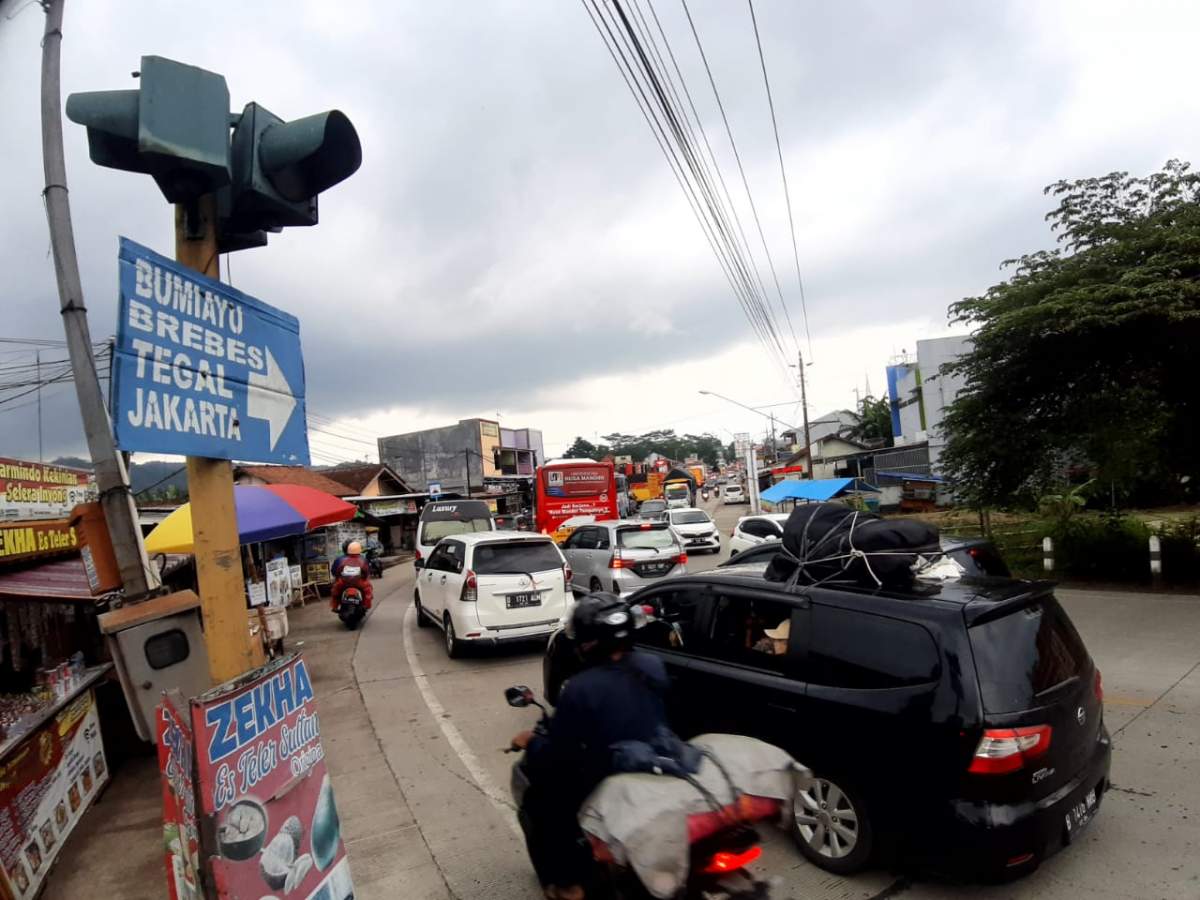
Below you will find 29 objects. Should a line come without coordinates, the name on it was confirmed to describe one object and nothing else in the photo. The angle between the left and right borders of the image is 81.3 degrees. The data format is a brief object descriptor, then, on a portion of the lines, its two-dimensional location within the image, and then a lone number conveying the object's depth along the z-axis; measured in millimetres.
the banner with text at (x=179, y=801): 2594
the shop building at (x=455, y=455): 57594
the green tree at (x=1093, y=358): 10375
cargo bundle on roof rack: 3861
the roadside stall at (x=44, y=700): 3728
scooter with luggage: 2062
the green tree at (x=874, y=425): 56156
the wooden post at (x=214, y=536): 2949
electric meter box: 2898
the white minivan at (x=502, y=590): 8727
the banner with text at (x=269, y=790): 2510
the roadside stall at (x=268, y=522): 8477
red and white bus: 22891
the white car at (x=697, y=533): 21297
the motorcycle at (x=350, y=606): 11820
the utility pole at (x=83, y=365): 3123
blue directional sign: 2484
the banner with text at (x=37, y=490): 8148
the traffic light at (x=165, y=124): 2609
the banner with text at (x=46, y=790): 3592
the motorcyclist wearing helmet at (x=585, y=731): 2539
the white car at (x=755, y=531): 17027
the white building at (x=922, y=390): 37656
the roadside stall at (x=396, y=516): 30750
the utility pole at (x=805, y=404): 32625
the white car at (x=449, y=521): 16795
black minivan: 3096
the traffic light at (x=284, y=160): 2791
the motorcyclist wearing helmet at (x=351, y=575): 11938
